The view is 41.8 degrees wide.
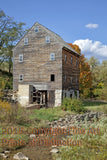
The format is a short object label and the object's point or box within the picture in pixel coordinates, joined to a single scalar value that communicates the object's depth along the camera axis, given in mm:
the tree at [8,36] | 25854
